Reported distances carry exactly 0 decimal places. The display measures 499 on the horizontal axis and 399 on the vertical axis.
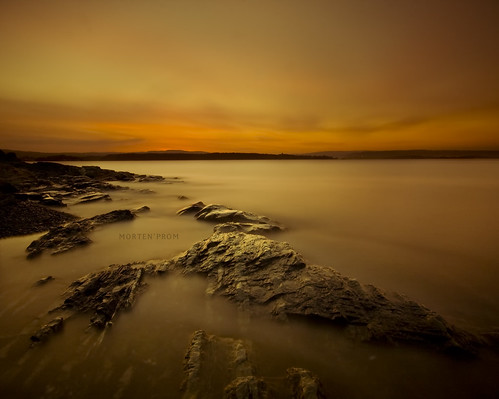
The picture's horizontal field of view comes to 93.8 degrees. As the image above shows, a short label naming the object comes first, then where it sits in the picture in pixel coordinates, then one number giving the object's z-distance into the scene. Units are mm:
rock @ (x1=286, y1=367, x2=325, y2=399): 2836
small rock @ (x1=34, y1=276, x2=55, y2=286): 5229
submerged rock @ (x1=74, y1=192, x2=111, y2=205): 15016
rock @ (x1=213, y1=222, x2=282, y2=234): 8453
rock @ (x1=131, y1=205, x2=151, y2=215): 12869
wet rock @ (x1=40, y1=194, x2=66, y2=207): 12770
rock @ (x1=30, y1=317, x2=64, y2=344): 3629
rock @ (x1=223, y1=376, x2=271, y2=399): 2791
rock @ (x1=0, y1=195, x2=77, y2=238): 8598
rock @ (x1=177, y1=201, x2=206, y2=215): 12537
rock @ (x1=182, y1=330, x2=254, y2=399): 2955
